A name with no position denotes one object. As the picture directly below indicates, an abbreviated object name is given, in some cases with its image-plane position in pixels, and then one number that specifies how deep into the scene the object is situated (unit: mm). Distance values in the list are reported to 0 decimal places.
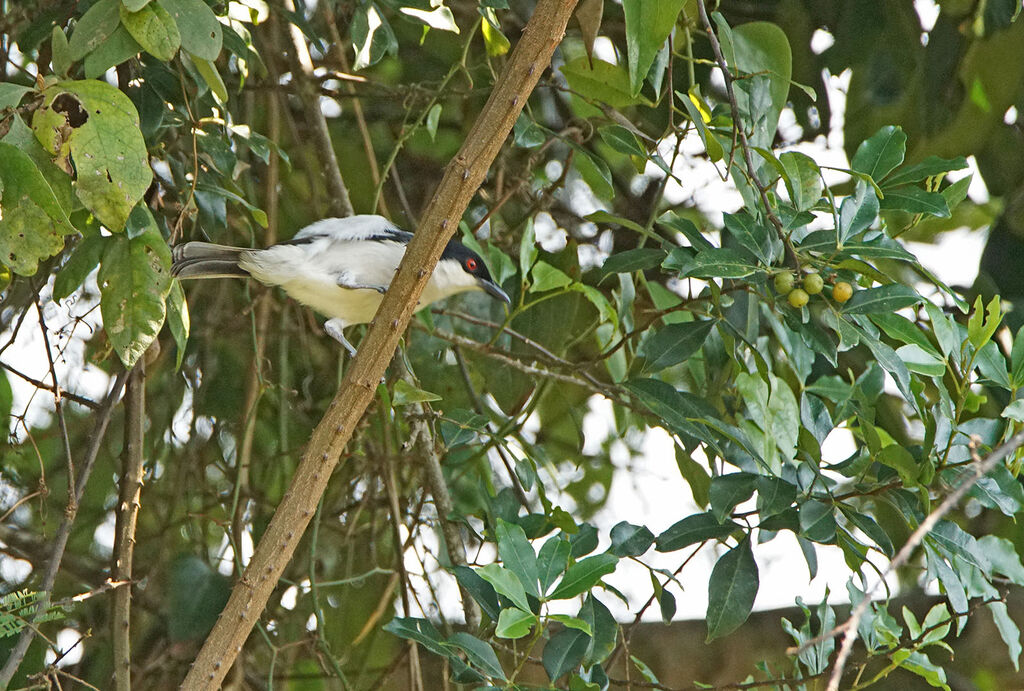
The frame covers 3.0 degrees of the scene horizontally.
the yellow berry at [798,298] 9575
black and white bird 9737
